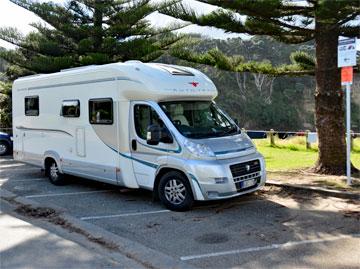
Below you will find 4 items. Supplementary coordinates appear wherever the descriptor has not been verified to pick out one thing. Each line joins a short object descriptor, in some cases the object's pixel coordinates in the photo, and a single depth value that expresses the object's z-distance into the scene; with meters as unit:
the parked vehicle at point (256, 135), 27.99
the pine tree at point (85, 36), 18.83
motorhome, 7.57
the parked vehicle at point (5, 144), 17.73
